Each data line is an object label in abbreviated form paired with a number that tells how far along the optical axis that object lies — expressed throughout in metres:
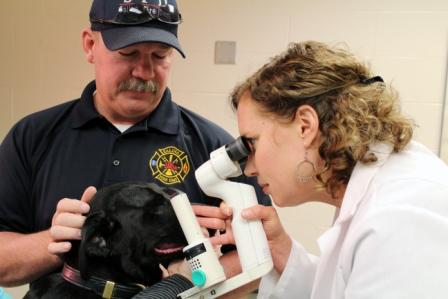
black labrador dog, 1.12
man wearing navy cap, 1.26
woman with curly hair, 0.69
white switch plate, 2.30
